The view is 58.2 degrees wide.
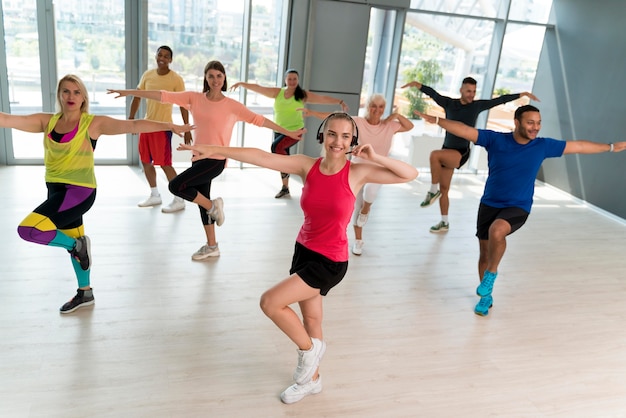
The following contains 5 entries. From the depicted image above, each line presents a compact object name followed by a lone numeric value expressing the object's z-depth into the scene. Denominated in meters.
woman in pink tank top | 2.76
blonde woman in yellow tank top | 3.36
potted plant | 8.61
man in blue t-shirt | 4.07
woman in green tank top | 6.46
